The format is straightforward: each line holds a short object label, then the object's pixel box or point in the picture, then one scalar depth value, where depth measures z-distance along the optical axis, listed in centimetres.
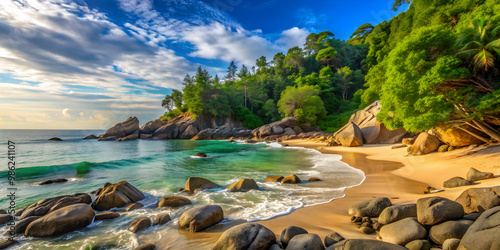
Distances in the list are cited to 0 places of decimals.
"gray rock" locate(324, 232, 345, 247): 365
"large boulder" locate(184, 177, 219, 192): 880
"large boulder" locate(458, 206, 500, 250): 279
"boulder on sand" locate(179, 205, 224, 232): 502
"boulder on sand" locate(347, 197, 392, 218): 496
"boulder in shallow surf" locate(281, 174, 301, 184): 927
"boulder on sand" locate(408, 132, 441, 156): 1320
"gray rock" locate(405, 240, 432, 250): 333
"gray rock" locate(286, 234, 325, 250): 339
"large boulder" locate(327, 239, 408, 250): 312
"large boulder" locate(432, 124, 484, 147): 1160
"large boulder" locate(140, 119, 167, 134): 5481
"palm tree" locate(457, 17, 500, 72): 979
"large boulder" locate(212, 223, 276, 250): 363
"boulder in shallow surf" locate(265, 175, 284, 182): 982
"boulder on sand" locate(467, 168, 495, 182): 689
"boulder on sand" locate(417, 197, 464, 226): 376
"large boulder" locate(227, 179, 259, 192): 843
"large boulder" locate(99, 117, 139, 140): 5091
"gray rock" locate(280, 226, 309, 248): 387
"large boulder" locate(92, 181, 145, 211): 686
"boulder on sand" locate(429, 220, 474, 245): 343
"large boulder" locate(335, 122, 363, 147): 2223
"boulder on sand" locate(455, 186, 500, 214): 399
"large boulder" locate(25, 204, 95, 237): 511
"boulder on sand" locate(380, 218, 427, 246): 357
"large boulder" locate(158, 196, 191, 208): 682
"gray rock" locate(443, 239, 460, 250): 315
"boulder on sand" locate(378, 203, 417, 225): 431
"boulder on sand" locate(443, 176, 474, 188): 664
